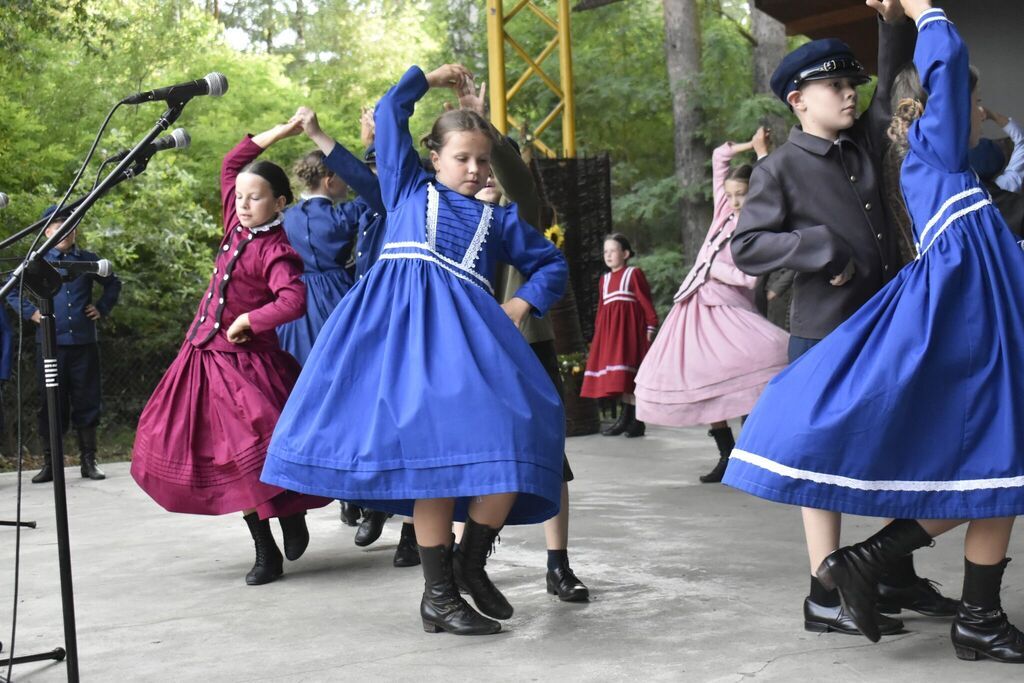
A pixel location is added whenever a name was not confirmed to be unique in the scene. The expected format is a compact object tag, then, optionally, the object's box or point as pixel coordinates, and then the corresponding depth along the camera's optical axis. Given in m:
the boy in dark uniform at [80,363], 8.74
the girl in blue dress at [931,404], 3.13
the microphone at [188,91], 3.16
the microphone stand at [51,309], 2.95
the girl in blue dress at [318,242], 5.98
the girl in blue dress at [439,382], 3.52
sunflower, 9.48
